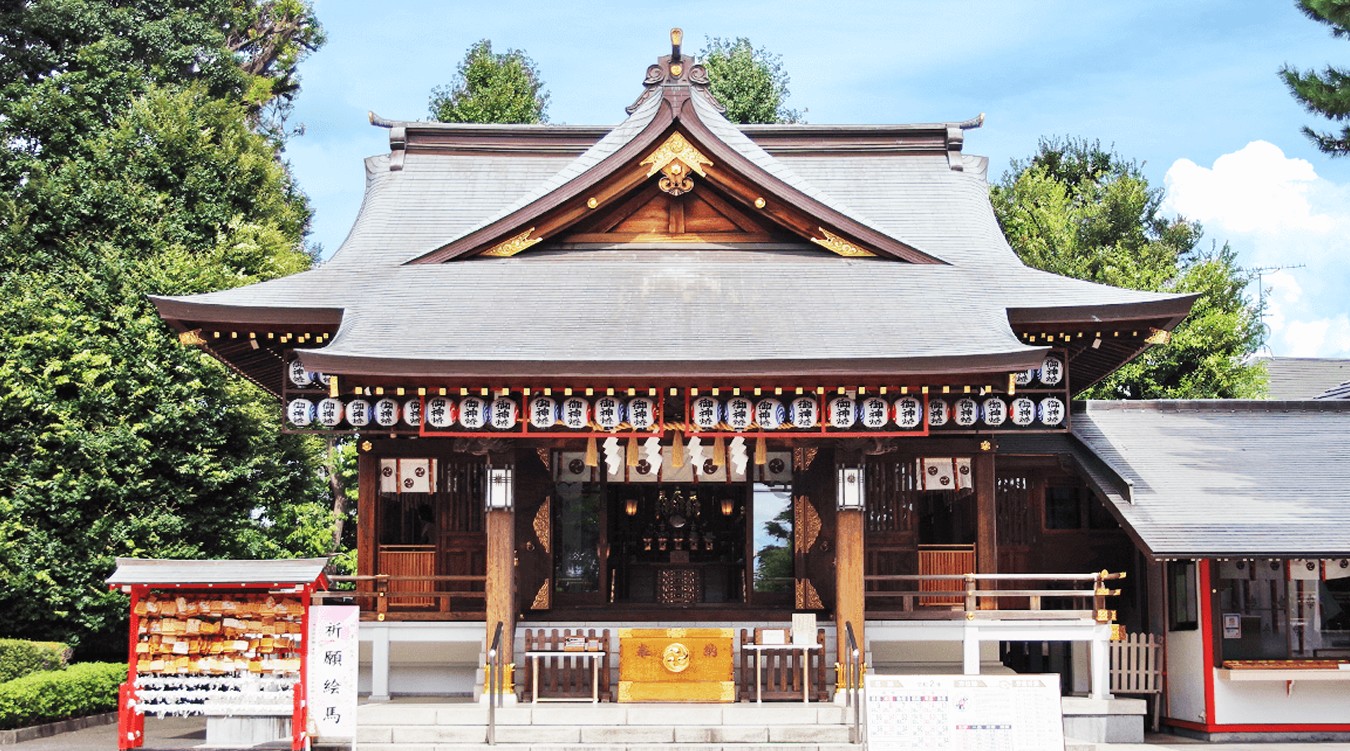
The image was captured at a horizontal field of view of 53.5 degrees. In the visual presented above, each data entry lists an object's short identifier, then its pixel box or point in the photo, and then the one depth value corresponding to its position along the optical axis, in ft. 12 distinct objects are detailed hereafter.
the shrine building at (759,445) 60.03
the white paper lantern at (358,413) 61.41
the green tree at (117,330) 78.89
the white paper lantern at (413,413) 60.80
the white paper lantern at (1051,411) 62.85
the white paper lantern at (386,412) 61.05
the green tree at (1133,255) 103.45
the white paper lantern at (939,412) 61.31
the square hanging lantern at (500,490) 61.00
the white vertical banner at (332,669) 50.08
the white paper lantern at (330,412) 61.77
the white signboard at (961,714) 42.57
